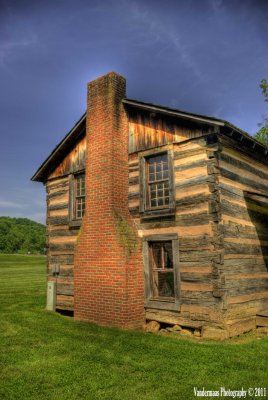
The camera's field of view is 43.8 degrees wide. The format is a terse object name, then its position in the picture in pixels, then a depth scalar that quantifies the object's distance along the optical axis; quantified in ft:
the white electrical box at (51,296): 40.73
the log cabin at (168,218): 29.32
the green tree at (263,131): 87.45
